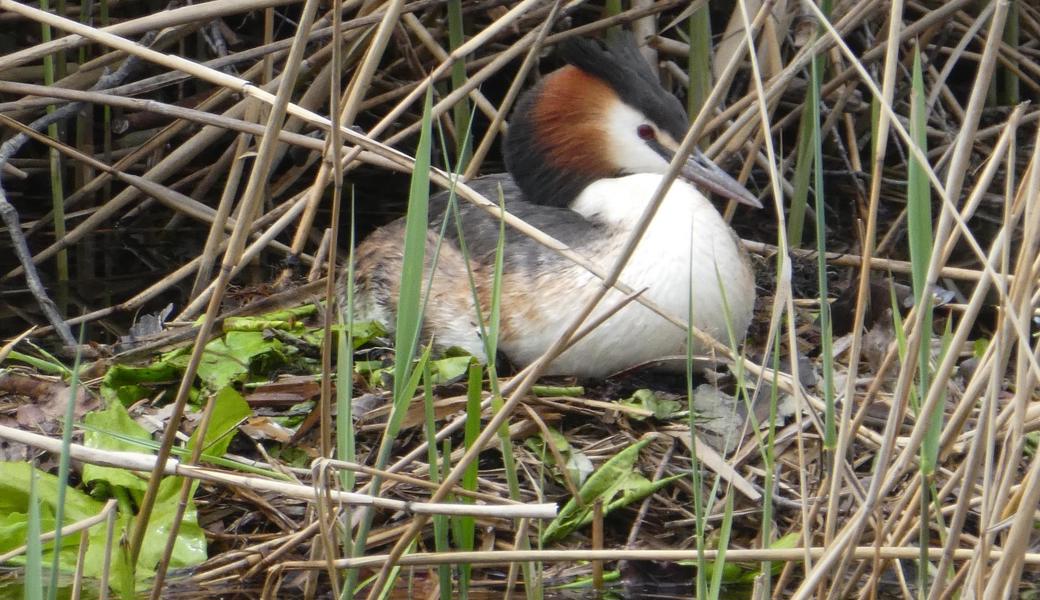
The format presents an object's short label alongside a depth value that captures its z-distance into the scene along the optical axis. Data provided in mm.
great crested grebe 6734
